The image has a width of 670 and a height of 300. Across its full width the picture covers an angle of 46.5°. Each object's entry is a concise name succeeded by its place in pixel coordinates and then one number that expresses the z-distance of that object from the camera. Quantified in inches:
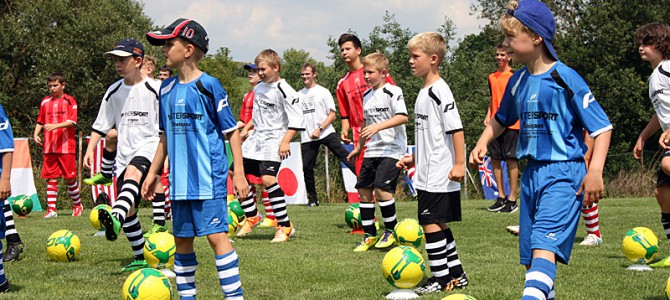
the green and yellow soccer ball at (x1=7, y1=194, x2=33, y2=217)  573.3
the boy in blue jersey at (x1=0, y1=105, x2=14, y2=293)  258.1
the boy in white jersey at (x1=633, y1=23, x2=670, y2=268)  285.4
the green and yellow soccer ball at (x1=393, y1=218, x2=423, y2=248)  336.8
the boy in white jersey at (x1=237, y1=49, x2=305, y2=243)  405.7
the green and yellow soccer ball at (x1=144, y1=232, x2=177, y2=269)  294.7
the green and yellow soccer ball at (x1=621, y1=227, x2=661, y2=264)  293.6
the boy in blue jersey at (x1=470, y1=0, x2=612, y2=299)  174.6
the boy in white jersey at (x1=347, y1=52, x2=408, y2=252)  349.7
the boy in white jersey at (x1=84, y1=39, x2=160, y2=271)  303.5
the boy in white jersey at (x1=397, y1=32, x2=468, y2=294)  255.1
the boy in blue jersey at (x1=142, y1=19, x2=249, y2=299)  213.2
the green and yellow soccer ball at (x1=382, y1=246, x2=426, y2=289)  245.3
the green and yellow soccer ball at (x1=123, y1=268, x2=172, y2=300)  225.0
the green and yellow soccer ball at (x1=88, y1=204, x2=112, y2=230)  400.5
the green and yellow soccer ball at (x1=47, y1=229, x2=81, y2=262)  330.3
